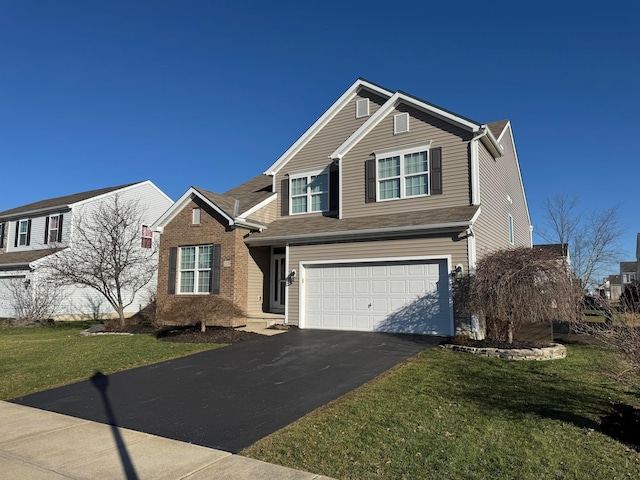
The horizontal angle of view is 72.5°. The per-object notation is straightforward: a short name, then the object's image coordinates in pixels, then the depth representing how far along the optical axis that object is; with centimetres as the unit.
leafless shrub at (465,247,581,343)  1048
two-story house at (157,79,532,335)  1334
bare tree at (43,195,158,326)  1861
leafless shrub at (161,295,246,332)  1398
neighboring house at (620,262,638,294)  7128
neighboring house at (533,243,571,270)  2920
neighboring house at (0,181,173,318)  2367
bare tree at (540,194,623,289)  2839
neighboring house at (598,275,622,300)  7669
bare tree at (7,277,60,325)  2230
